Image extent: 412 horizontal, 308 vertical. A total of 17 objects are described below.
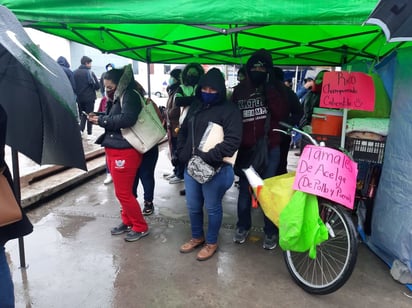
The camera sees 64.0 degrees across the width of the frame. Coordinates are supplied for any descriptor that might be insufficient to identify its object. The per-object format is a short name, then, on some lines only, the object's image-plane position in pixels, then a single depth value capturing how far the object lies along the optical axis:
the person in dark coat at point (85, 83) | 7.79
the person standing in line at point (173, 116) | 4.47
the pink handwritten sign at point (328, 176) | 2.42
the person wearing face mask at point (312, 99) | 4.36
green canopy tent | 2.24
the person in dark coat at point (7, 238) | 1.71
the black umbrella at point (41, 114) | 1.97
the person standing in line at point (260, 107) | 3.03
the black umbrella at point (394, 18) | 1.82
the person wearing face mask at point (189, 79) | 4.22
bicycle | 2.41
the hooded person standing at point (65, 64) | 7.08
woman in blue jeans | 2.79
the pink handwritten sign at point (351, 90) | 2.75
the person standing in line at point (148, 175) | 3.76
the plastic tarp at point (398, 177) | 2.64
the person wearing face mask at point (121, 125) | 3.11
